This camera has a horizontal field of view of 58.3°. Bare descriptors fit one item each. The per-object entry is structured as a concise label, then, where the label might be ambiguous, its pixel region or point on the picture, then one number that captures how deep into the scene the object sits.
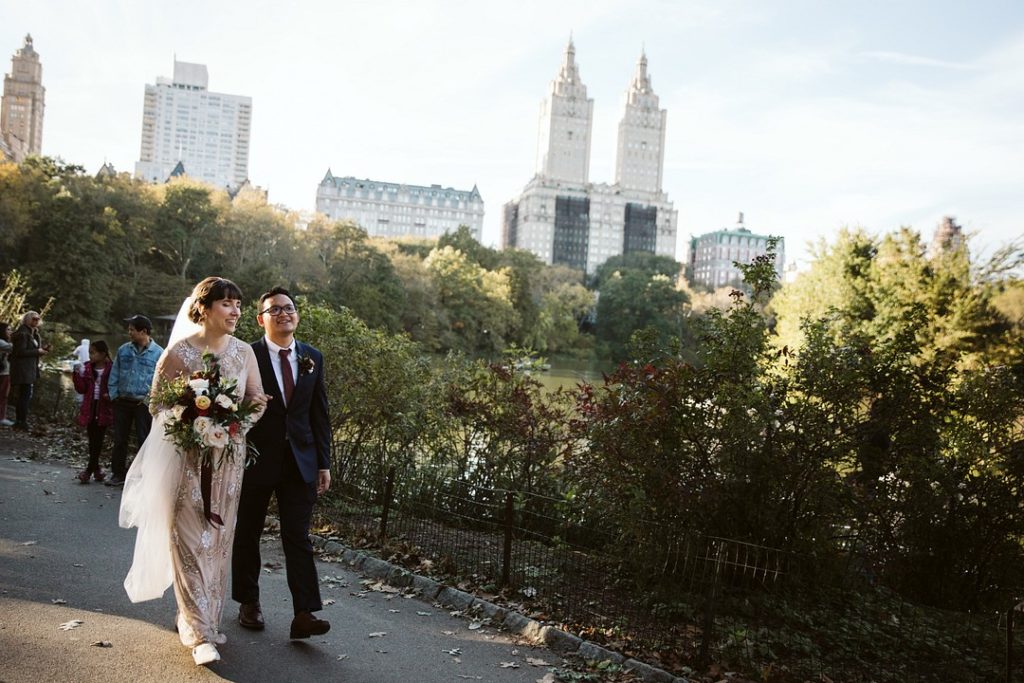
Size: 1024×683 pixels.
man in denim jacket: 10.27
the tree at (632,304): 87.31
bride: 5.13
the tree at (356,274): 56.38
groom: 5.49
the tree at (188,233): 56.19
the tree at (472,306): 63.59
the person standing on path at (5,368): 13.51
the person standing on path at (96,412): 10.65
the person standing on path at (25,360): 14.07
